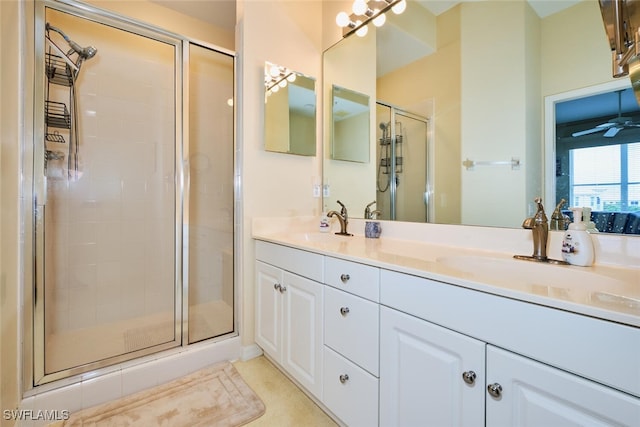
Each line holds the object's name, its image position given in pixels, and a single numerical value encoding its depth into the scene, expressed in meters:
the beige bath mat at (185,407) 1.28
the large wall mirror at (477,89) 1.10
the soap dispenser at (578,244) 0.95
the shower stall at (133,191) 1.75
